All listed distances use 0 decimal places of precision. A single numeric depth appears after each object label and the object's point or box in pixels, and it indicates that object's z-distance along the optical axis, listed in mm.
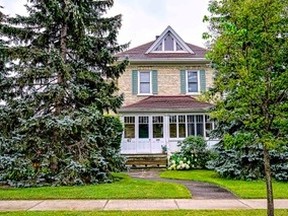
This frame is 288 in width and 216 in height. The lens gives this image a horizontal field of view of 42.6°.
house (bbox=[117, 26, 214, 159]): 23250
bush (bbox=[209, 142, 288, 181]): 15388
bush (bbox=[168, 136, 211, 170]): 19719
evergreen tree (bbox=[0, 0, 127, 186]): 13586
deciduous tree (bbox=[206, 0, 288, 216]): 7129
